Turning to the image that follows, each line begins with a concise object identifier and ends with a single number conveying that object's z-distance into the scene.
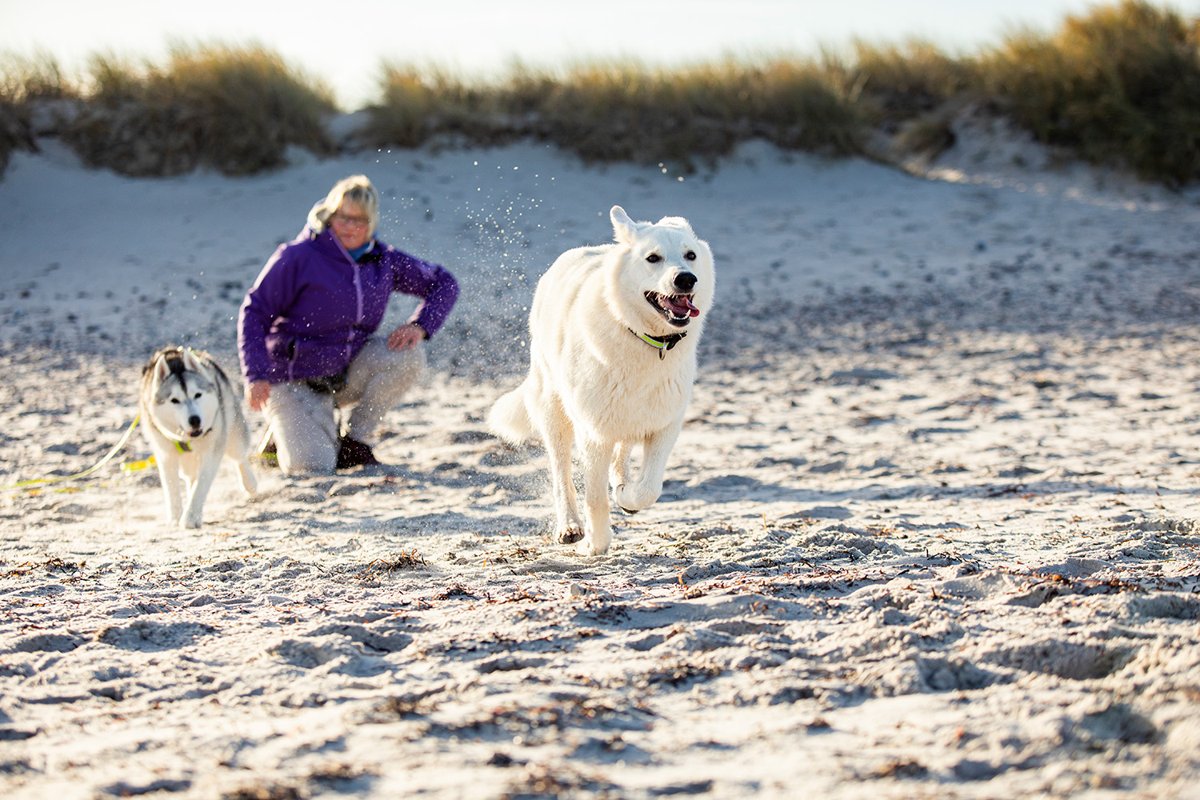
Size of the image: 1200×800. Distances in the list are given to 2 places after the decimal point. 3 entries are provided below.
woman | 6.23
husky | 5.44
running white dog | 4.27
